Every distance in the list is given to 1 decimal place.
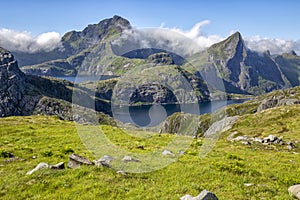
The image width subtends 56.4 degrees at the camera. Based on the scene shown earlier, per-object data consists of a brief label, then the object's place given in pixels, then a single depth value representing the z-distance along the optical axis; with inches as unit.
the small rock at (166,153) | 1146.0
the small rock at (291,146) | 1698.1
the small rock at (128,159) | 947.7
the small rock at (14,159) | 986.0
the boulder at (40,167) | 773.9
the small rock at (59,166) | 799.7
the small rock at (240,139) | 2086.9
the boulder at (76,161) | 830.5
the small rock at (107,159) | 941.2
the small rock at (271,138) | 1881.2
